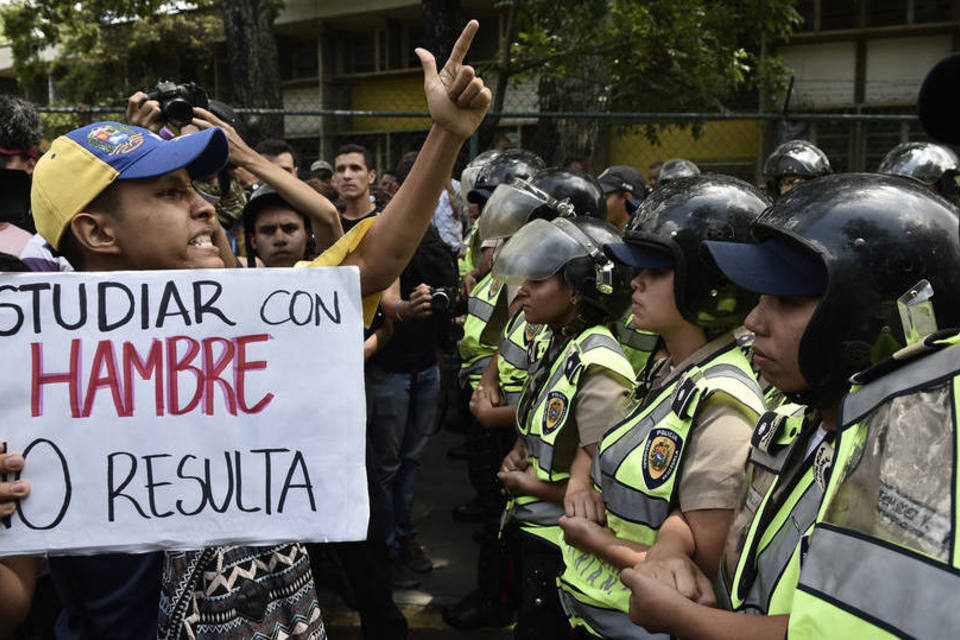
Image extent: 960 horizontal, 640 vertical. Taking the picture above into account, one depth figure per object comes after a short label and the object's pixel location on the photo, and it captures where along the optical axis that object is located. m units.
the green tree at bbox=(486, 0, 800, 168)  10.00
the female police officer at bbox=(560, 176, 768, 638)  2.23
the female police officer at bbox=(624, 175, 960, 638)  1.79
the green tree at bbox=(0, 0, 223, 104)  22.84
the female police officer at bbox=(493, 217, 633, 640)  3.01
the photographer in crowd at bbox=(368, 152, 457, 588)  5.05
